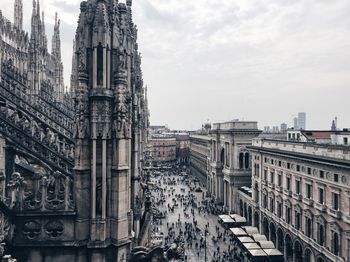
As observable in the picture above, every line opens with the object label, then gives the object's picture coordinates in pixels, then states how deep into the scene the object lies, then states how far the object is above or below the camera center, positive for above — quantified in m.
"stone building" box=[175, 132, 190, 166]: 175.39 -7.57
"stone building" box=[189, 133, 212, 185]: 101.06 -6.80
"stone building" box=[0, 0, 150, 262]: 10.24 -1.37
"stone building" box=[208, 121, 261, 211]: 70.94 -4.40
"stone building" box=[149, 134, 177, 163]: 169.38 -6.50
